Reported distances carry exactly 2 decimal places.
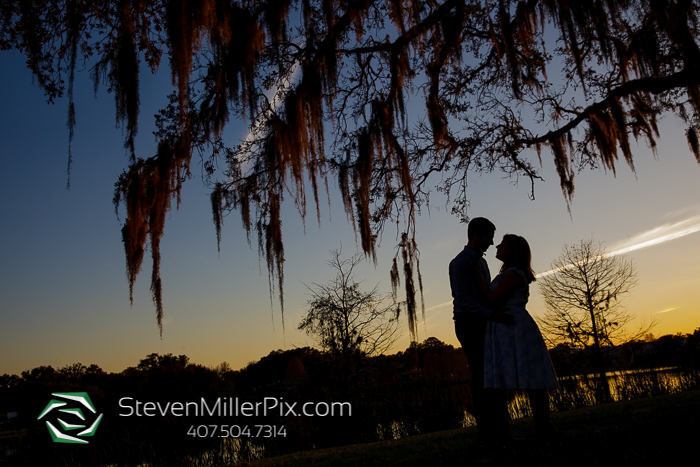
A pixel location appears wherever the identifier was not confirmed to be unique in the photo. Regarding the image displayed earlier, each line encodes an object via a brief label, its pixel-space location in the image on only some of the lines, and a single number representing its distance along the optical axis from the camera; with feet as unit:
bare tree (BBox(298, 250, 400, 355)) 47.08
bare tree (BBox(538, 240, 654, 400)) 66.08
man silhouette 10.01
